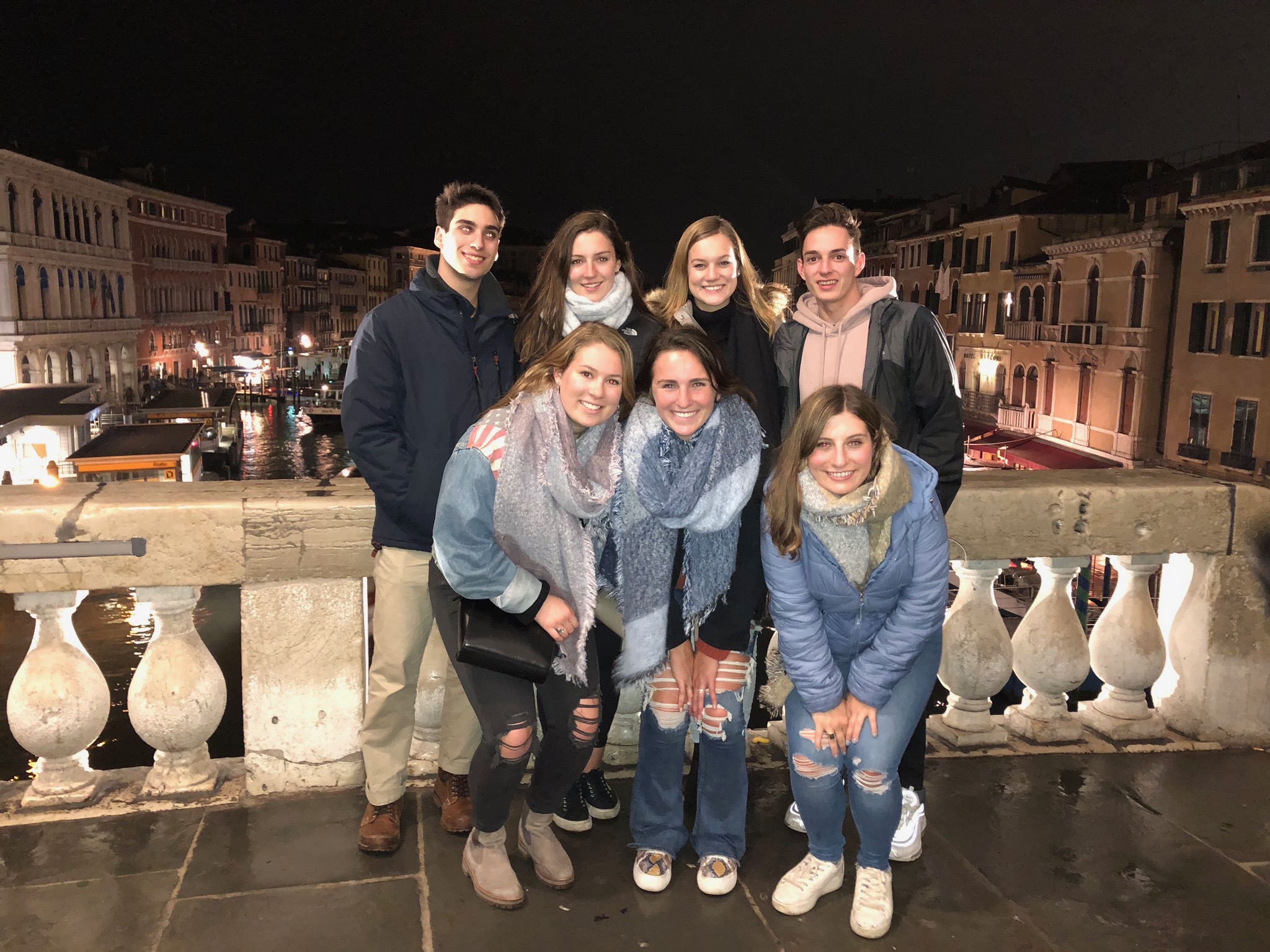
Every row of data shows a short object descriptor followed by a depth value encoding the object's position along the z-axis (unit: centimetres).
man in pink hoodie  314
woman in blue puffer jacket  282
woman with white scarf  327
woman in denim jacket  277
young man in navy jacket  306
